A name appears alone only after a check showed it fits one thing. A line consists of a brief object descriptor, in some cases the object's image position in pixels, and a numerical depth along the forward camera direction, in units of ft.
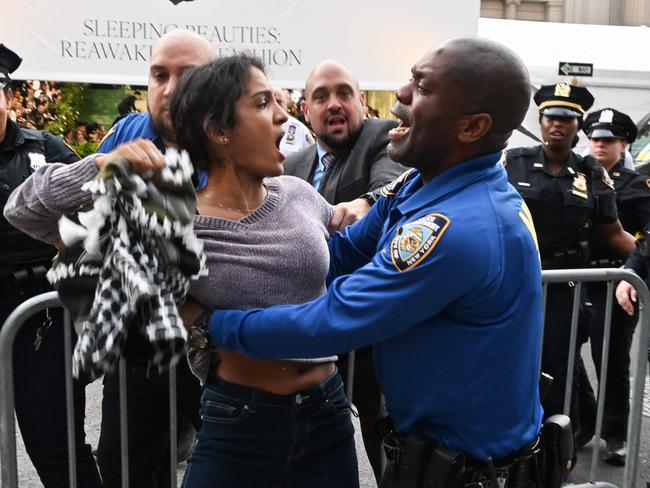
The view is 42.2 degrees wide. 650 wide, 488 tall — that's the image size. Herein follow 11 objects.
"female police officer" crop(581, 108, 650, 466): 16.21
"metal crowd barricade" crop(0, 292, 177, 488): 8.92
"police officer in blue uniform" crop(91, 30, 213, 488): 9.88
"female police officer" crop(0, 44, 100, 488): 10.56
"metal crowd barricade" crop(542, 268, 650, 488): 11.23
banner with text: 16.93
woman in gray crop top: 6.76
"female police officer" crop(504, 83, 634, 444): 15.05
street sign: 37.88
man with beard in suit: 11.65
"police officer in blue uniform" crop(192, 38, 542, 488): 6.17
